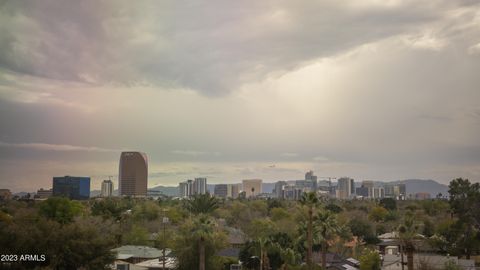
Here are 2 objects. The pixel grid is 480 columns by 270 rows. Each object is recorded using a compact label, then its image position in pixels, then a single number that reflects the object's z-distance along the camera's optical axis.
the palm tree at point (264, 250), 51.42
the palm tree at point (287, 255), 52.12
